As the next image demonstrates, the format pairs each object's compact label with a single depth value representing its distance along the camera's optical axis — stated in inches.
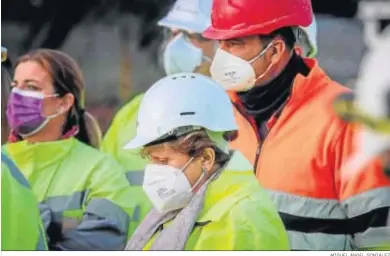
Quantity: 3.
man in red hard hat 322.0
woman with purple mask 337.4
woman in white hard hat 299.4
